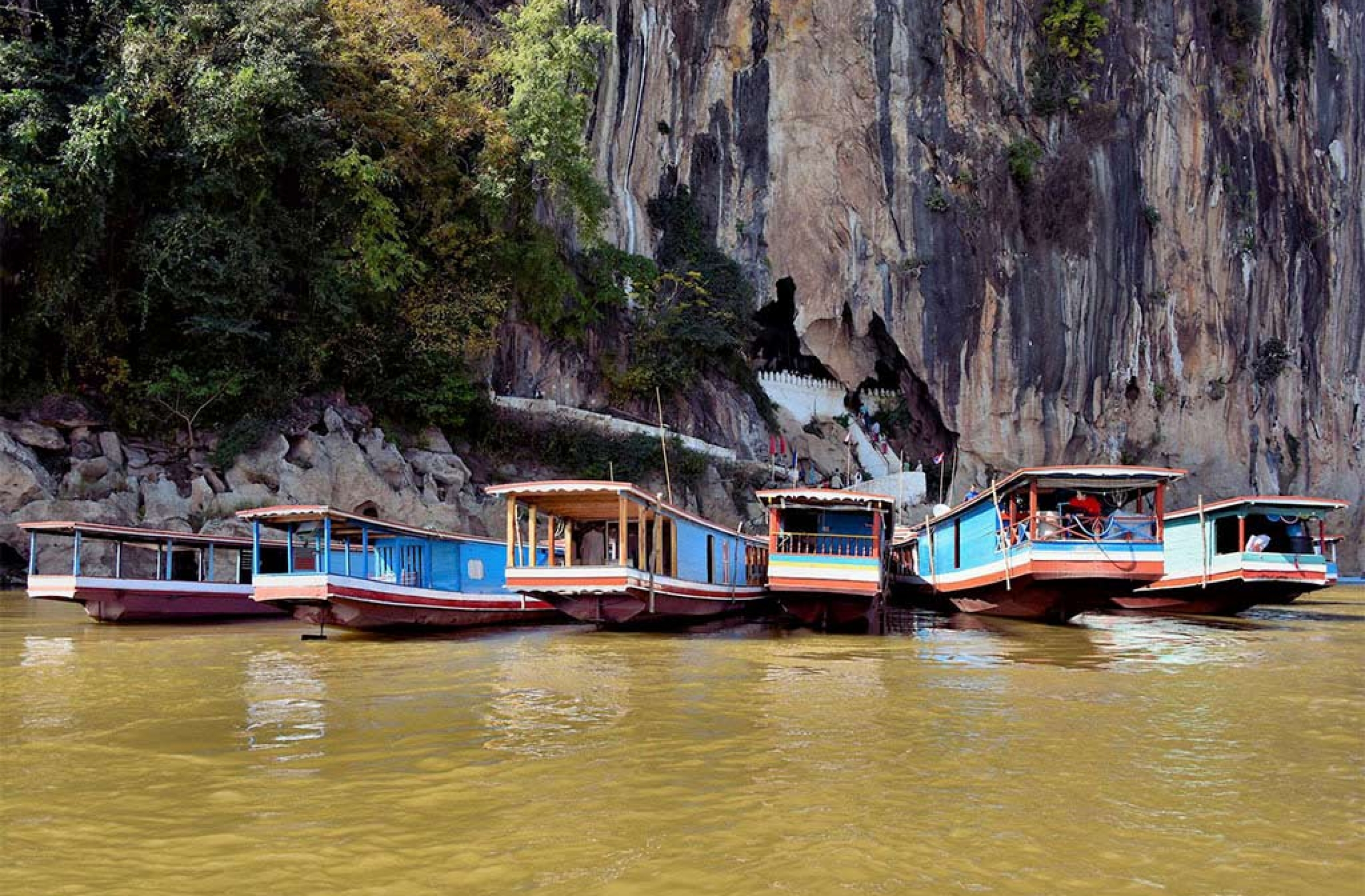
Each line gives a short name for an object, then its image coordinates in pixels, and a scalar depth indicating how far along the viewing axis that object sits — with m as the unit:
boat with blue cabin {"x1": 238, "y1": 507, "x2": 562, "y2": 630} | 12.25
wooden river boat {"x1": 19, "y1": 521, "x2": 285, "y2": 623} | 13.91
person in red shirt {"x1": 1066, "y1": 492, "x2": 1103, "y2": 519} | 14.25
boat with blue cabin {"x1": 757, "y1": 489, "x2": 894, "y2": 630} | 13.21
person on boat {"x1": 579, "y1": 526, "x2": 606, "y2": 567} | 16.38
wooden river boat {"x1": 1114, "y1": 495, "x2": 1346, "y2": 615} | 16.16
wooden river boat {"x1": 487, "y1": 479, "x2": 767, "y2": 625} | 12.35
